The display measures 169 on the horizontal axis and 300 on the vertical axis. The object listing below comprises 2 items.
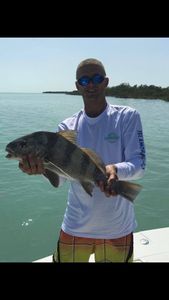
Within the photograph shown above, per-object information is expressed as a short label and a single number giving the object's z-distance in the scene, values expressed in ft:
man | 6.64
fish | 6.52
